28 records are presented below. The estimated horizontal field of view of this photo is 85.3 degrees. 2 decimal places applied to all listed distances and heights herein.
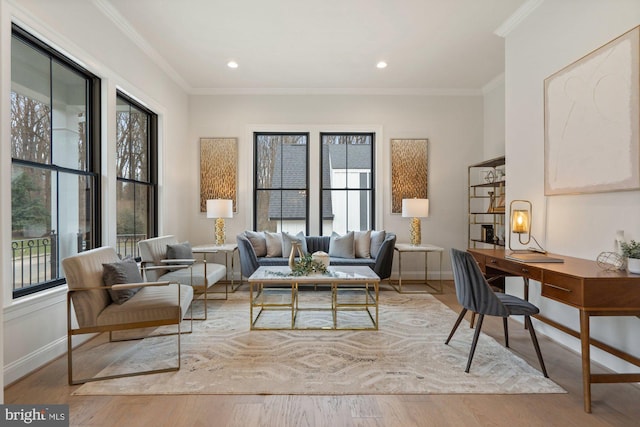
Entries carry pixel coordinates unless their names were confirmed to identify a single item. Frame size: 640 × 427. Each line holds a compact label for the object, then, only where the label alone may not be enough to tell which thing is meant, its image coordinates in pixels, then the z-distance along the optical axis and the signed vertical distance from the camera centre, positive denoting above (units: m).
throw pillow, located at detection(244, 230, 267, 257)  5.10 -0.44
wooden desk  2.03 -0.51
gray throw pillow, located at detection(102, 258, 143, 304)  2.62 -0.51
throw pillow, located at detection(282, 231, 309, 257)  5.08 -0.44
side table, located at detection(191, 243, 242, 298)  4.73 -0.51
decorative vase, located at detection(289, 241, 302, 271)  3.67 -0.52
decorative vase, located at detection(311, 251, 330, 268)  3.71 -0.50
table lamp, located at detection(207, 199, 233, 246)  5.02 +0.06
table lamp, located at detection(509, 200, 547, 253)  3.20 -0.10
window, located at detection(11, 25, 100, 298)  2.59 +0.43
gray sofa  4.70 -0.67
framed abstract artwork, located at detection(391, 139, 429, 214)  5.61 +0.67
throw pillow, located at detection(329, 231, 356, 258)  5.06 -0.52
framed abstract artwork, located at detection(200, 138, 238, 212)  5.58 +0.71
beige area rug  2.32 -1.16
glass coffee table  3.36 -1.11
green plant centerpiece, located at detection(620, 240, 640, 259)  2.13 -0.24
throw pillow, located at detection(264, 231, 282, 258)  5.11 -0.49
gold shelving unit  4.62 +0.11
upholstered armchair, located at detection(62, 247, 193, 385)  2.44 -0.66
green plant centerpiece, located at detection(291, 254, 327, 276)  3.58 -0.58
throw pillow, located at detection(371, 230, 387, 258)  5.05 -0.42
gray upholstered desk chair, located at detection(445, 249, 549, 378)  2.48 -0.66
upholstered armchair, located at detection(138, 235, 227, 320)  3.70 -0.57
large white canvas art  2.37 +0.69
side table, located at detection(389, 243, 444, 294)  4.83 -0.53
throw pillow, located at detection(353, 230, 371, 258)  5.12 -0.47
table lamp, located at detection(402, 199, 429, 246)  5.09 +0.05
